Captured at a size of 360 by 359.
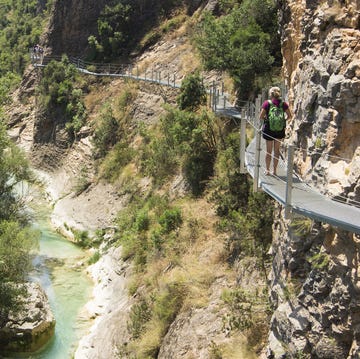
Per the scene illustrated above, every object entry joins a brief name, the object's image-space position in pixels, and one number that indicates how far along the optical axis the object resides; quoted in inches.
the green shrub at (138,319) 650.8
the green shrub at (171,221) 798.5
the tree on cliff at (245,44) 848.3
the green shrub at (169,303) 621.9
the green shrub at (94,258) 997.2
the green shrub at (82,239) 1096.8
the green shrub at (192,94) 955.3
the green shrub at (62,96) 1589.9
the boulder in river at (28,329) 751.1
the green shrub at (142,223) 908.6
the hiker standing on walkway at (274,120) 427.2
